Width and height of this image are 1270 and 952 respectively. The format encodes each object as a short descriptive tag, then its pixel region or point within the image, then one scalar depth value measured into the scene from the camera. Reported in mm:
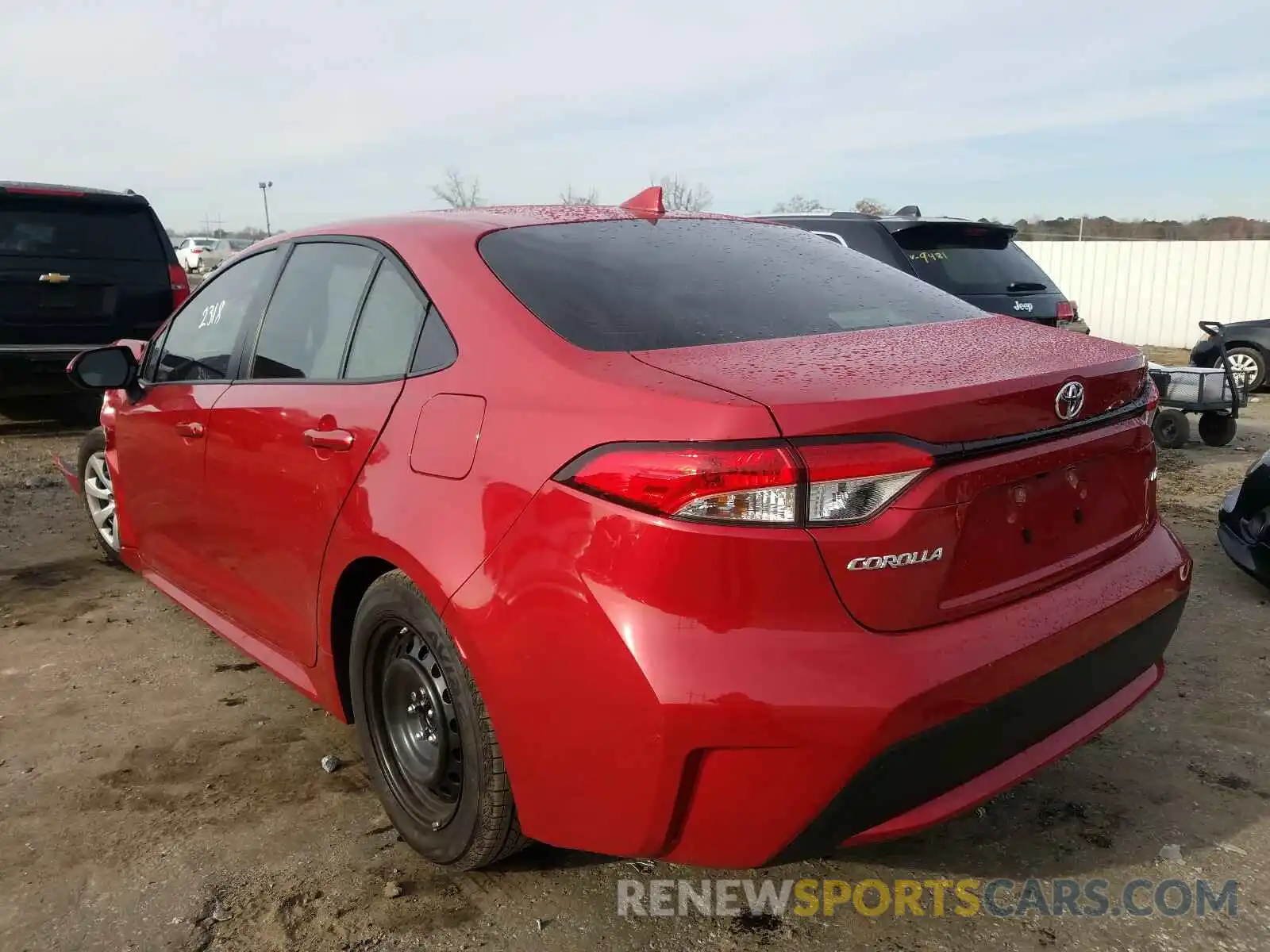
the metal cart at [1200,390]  7309
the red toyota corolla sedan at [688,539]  1734
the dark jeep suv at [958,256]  6234
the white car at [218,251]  35344
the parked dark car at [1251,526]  4090
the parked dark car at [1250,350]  11461
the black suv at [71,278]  7250
